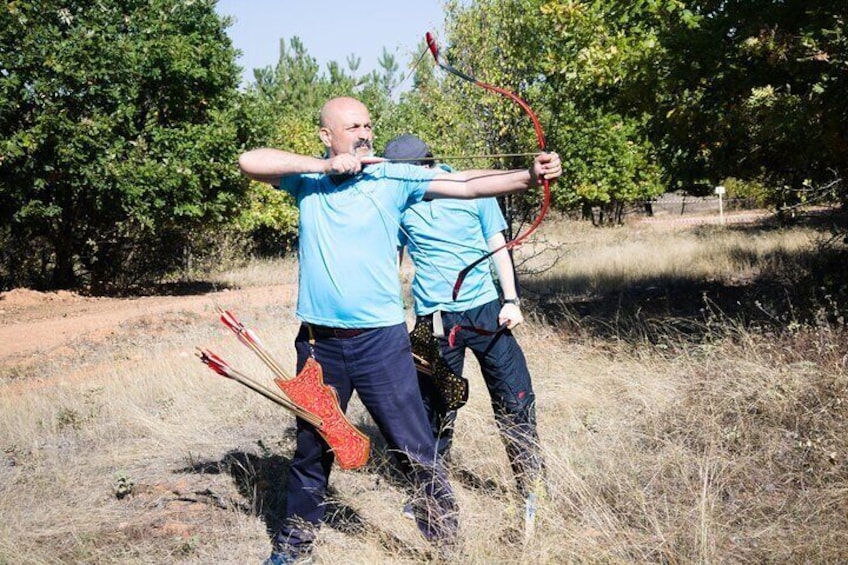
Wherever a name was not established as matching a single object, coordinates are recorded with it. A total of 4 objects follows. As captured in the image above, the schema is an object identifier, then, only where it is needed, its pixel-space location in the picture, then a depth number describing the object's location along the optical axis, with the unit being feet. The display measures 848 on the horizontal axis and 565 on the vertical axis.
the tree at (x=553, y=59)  32.35
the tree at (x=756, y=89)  25.88
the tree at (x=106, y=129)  51.88
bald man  12.58
